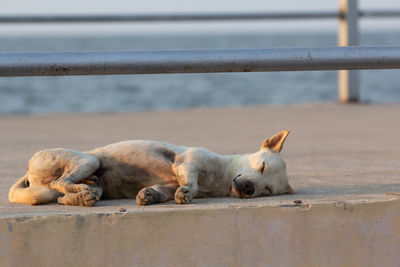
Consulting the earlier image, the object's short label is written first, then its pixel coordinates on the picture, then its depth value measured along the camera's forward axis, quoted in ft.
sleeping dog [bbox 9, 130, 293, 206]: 21.03
